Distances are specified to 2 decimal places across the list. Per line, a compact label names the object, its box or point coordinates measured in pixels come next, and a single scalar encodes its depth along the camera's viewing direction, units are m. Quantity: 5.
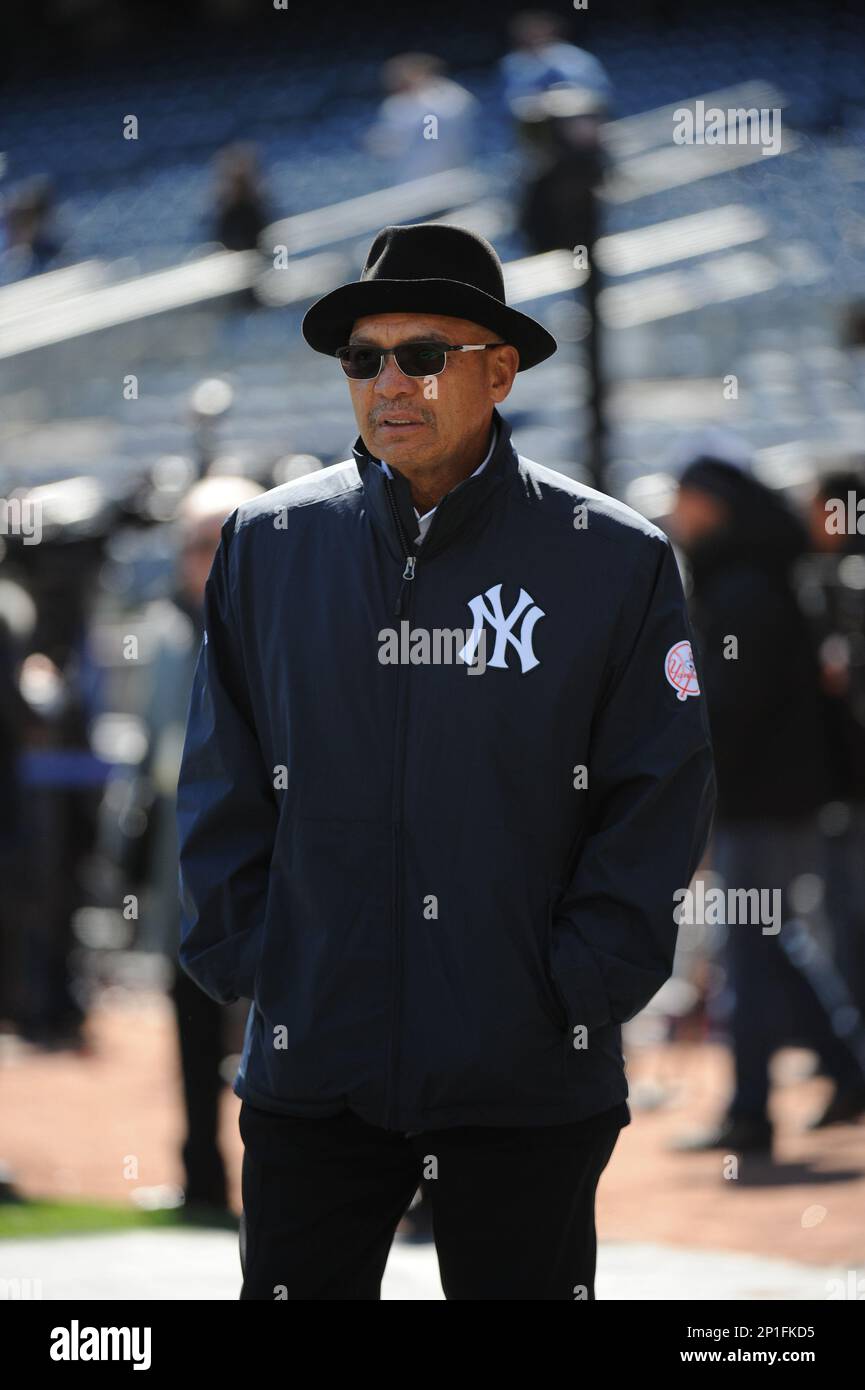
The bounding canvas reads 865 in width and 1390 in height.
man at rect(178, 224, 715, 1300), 5.29
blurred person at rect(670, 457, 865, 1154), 11.55
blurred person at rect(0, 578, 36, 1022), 11.45
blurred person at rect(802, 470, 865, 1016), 12.40
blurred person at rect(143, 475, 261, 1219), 10.15
